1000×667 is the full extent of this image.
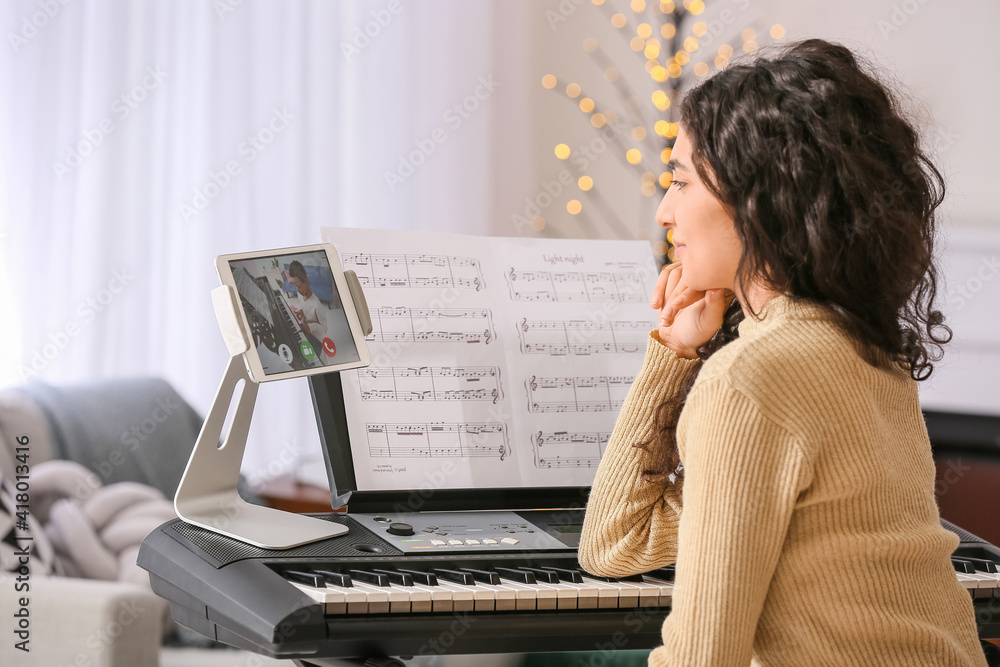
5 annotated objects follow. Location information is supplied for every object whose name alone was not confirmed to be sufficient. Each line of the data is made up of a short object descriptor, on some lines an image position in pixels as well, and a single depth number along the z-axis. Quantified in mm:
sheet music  3227
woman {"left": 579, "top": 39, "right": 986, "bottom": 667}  2736
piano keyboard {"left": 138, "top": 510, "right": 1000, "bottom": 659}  2934
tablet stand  3098
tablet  3068
